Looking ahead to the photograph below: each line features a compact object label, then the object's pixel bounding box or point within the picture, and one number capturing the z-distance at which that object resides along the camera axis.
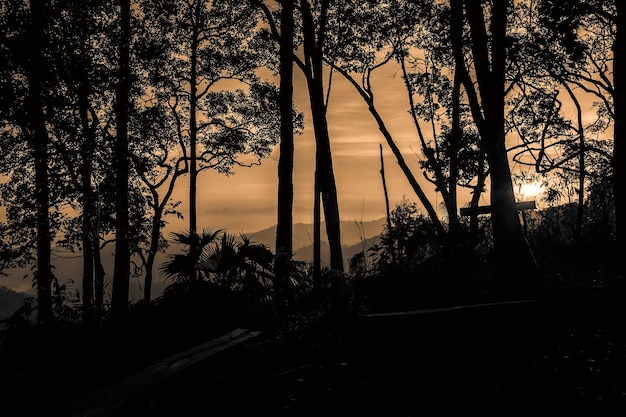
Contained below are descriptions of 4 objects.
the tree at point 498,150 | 10.36
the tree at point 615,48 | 12.62
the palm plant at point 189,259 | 9.66
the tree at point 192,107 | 23.41
